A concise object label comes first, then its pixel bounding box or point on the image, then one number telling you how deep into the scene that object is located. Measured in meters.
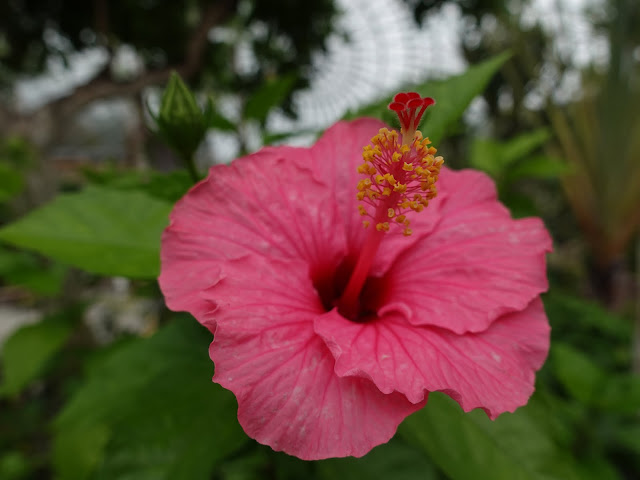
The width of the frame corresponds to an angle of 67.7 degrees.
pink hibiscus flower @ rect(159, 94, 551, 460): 0.11
